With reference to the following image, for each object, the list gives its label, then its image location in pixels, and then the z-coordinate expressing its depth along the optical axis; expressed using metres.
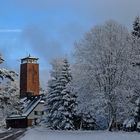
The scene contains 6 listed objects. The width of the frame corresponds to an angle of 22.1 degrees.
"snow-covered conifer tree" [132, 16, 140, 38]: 43.90
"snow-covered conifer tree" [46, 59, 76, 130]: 46.49
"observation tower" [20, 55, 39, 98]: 113.24
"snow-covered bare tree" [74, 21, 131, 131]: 41.89
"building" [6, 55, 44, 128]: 84.66
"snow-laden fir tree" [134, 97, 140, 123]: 32.31
